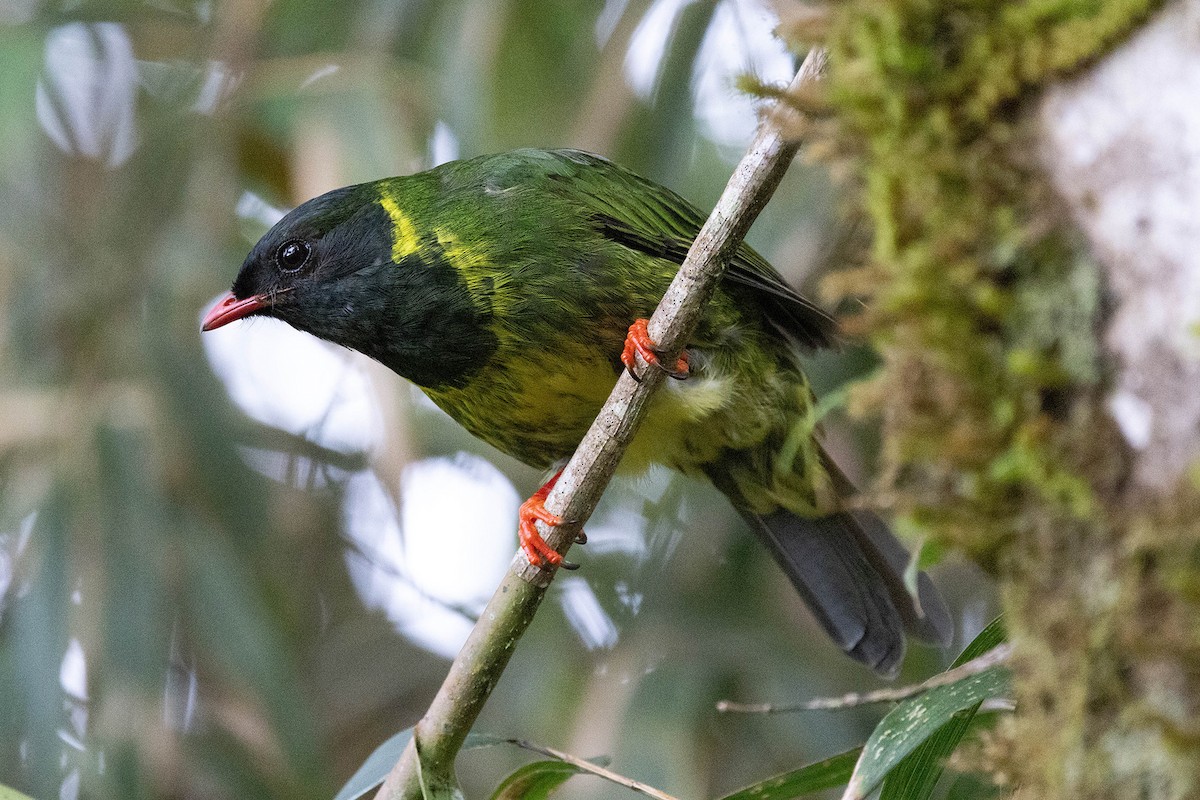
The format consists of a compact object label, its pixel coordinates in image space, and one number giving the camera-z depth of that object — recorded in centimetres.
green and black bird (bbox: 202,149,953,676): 459
